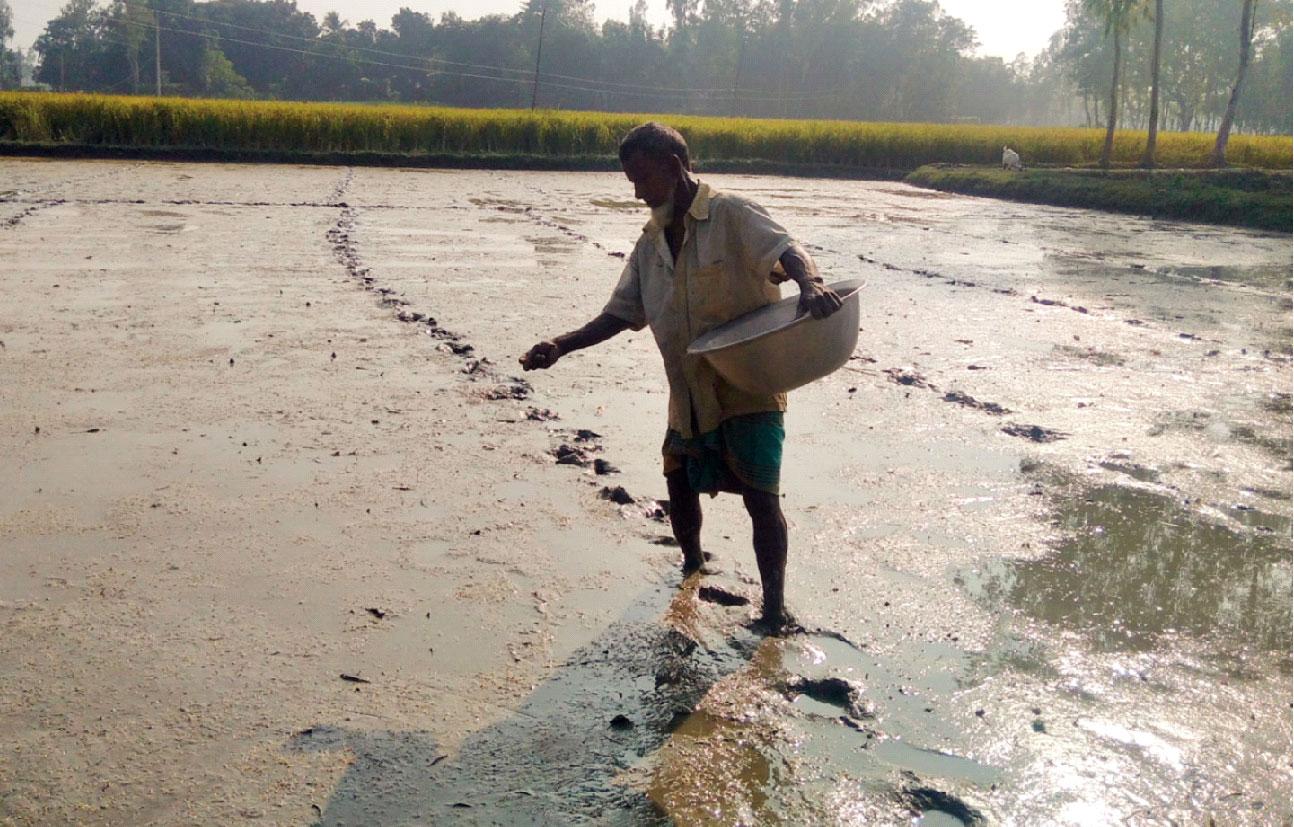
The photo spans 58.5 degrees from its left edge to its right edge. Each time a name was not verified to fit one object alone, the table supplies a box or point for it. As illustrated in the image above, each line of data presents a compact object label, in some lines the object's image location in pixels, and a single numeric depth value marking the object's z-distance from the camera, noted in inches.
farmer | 120.8
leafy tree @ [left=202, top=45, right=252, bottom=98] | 2561.5
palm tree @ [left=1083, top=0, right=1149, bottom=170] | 1201.4
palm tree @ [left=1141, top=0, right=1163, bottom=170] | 1114.1
